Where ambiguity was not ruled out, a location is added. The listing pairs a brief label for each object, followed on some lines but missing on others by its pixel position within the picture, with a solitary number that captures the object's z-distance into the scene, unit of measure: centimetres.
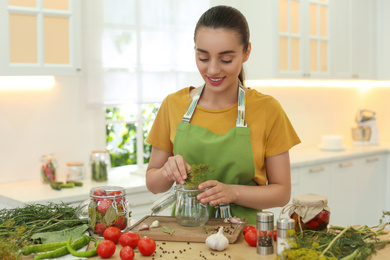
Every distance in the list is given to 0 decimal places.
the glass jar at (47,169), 341
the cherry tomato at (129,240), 163
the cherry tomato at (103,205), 170
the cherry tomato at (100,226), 173
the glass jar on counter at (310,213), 165
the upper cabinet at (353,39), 491
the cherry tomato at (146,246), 155
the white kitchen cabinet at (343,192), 454
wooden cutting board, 170
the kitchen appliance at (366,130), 525
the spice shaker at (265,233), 157
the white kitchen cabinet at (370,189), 483
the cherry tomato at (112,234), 167
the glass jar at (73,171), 344
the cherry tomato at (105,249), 155
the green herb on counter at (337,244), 137
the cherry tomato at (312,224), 166
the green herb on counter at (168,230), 173
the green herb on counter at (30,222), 160
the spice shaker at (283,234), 150
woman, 193
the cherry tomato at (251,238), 165
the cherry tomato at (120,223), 174
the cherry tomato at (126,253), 152
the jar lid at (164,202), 185
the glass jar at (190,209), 175
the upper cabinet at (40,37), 304
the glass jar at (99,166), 347
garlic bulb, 160
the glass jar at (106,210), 171
